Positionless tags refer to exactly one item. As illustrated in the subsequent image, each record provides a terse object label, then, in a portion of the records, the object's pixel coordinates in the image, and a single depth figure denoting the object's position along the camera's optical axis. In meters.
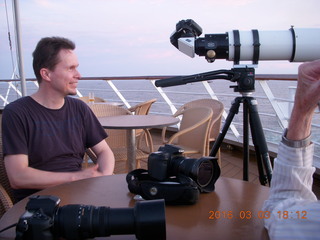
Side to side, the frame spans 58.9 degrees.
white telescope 1.26
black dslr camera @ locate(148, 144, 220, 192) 0.83
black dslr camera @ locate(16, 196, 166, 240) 0.53
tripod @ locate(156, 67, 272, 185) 1.47
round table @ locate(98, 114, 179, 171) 2.12
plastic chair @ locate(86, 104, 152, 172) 2.82
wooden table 0.69
